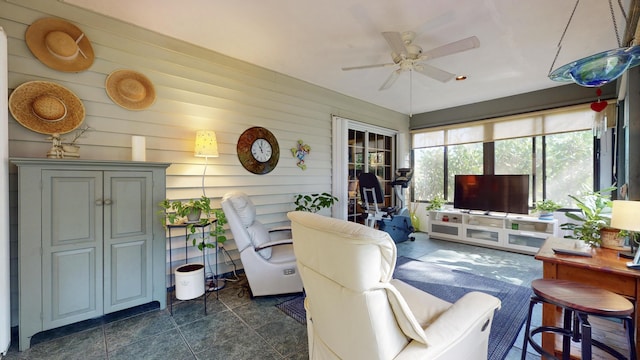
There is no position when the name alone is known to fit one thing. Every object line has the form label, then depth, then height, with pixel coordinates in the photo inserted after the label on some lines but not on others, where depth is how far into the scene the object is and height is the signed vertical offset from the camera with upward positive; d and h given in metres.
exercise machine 4.52 -0.56
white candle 2.42 +0.27
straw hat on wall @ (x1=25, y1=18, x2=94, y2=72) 2.14 +1.11
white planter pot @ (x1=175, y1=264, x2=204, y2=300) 2.43 -0.97
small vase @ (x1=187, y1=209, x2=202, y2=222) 2.52 -0.35
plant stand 2.43 -0.87
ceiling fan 2.31 +1.22
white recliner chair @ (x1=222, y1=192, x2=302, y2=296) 2.62 -0.81
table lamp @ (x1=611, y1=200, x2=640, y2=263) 1.58 -0.22
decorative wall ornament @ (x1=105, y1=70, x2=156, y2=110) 2.47 +0.85
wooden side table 1.52 -0.58
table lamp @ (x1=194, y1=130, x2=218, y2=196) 2.78 +0.36
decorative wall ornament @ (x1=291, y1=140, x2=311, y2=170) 3.94 +0.40
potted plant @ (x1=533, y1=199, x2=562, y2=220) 4.22 -0.46
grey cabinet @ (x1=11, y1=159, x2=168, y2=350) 1.90 -0.49
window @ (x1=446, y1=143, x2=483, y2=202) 5.25 +0.36
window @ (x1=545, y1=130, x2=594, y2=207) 4.11 +0.24
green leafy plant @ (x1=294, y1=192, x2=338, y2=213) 3.94 -0.35
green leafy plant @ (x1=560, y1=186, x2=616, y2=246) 2.03 -0.30
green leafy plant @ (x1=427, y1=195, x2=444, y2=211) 5.42 -0.51
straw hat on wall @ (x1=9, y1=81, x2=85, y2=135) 2.07 +0.57
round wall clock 3.37 +0.37
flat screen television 4.37 -0.25
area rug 2.08 -1.21
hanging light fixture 1.38 +0.63
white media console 4.20 -0.86
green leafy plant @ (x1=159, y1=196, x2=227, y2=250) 2.38 -0.33
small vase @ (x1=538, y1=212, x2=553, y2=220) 4.19 -0.58
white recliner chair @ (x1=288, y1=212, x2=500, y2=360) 0.96 -0.52
